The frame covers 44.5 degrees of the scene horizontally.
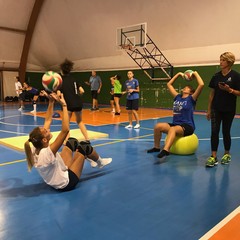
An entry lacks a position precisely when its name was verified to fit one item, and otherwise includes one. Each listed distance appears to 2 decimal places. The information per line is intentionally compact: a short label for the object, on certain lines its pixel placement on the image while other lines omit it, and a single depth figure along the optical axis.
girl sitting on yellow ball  5.22
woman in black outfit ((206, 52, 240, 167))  4.41
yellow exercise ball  5.30
